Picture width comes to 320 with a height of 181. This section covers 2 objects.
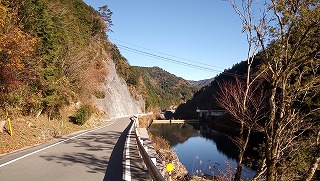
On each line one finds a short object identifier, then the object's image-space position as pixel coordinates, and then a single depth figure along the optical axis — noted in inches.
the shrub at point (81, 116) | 879.1
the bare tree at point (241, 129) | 413.4
